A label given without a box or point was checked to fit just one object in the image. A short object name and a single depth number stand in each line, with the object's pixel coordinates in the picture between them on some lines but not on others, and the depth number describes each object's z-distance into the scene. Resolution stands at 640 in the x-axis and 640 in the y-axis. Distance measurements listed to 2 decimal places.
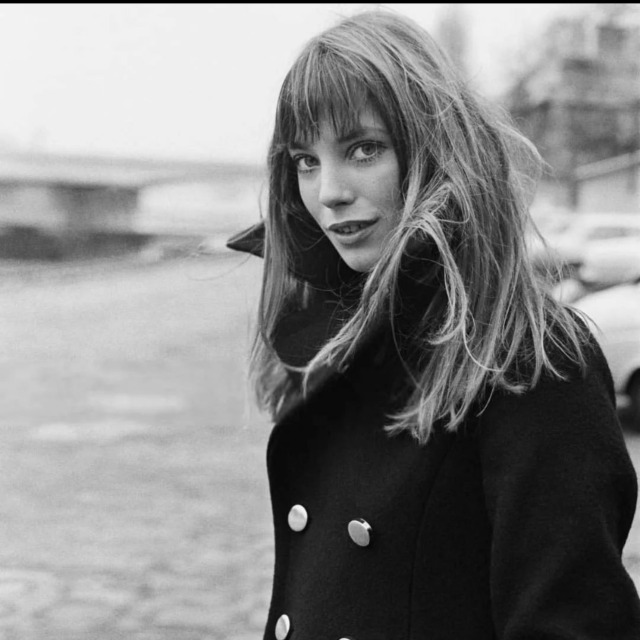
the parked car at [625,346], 7.63
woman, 1.32
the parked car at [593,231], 16.53
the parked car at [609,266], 12.22
